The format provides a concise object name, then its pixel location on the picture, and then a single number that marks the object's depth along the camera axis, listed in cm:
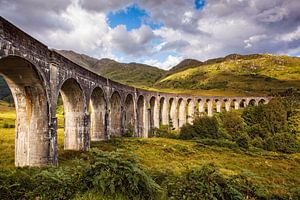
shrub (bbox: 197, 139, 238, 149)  4438
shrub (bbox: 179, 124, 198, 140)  5372
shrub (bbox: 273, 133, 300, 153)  4797
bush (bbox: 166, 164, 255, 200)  771
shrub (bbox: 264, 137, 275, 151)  4866
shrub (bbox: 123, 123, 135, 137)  4140
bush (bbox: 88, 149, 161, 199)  786
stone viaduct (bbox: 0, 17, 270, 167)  1518
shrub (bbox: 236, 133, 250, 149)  4577
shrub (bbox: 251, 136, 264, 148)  4975
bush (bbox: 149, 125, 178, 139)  5461
